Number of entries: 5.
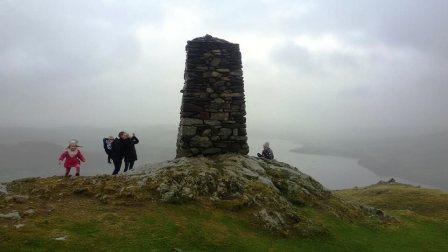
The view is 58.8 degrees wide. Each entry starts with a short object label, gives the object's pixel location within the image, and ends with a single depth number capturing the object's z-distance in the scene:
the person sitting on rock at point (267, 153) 25.41
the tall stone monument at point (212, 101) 21.23
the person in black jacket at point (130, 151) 23.16
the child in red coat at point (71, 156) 20.33
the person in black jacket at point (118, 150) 22.97
